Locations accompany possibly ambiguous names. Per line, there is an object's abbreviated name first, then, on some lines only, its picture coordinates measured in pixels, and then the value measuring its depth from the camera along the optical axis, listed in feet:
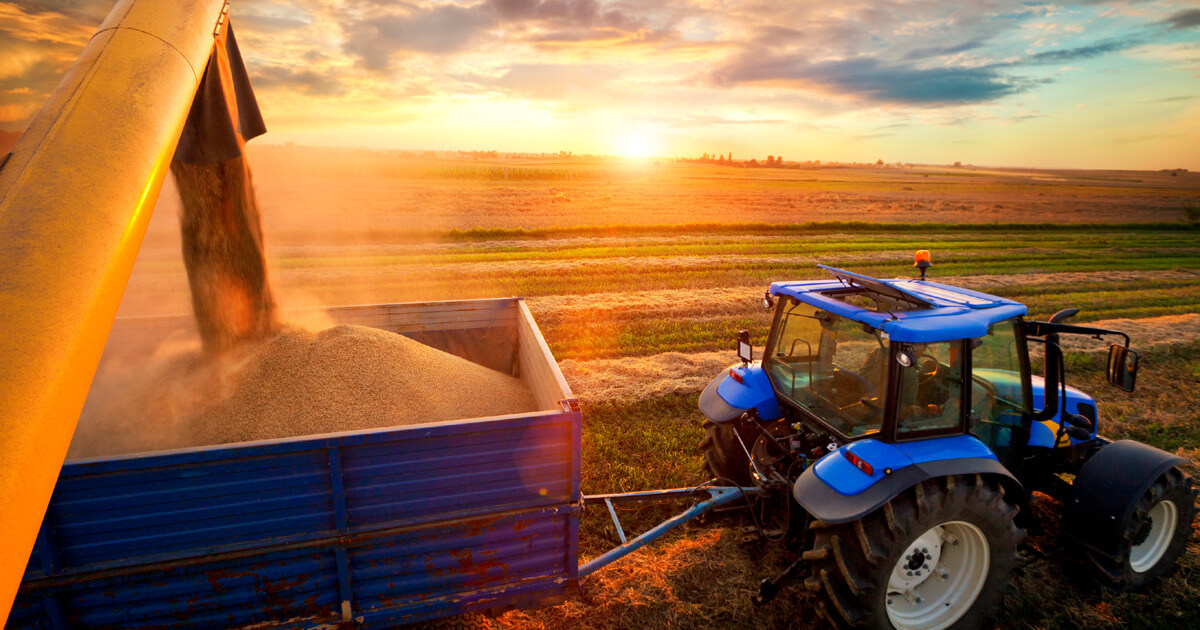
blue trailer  9.14
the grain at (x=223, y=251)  14.74
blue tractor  11.32
